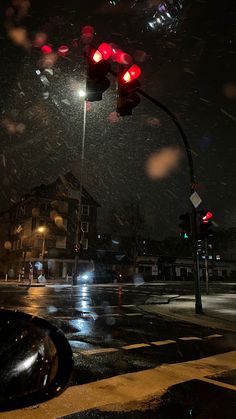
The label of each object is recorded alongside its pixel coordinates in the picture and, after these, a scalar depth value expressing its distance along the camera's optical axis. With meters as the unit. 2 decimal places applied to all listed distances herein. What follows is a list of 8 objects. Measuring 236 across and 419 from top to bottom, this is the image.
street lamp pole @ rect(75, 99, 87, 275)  35.88
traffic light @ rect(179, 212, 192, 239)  14.20
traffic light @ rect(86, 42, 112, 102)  8.05
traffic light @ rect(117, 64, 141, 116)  8.85
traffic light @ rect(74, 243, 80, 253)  34.62
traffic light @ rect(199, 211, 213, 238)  14.39
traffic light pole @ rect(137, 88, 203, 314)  13.00
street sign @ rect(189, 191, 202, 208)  13.94
